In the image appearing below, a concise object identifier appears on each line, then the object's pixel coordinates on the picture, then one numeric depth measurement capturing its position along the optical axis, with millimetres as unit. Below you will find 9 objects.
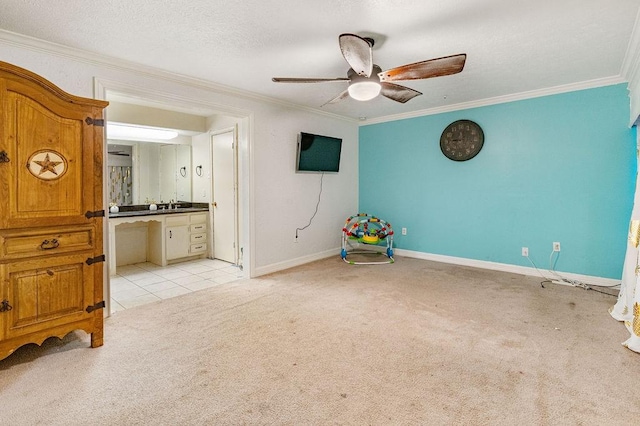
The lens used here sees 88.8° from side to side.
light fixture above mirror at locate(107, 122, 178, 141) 4715
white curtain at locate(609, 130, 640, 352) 2506
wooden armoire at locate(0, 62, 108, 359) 1990
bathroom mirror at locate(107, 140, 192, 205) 4871
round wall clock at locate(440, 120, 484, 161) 4527
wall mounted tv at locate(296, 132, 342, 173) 4688
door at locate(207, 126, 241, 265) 4501
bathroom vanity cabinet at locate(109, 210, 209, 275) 4855
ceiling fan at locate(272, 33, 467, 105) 2131
